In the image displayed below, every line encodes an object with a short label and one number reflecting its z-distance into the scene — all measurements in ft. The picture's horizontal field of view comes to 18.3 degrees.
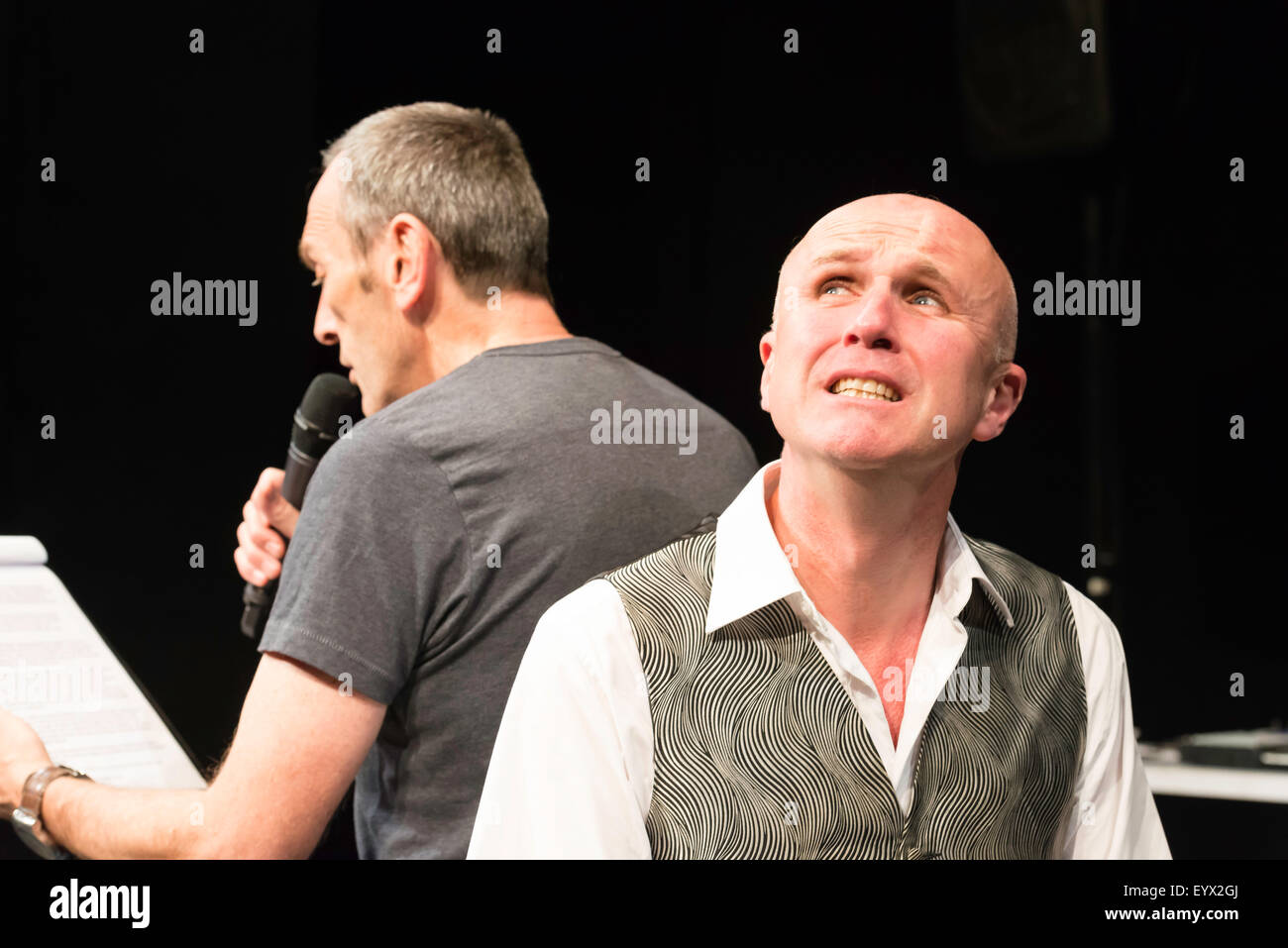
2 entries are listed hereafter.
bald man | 9.07
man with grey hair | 9.26
